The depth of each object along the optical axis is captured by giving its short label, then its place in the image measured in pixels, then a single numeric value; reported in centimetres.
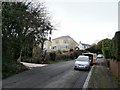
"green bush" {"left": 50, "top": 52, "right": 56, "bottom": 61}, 2062
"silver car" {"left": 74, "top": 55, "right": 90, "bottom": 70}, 1245
